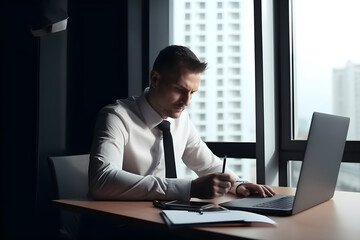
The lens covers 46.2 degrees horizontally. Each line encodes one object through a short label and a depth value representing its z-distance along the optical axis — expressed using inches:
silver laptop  48.7
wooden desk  41.1
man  60.1
